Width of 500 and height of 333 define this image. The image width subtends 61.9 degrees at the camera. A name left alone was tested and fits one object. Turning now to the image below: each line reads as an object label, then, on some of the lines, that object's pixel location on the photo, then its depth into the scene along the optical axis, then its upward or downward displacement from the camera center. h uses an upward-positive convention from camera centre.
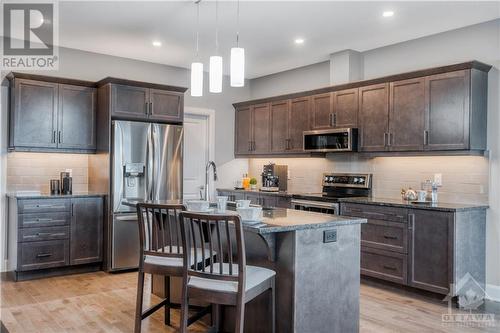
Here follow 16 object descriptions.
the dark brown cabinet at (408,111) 4.05 +0.65
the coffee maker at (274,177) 6.43 -0.15
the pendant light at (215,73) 3.23 +0.73
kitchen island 2.57 -0.66
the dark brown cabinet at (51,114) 4.75 +0.61
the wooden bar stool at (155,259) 2.79 -0.65
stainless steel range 4.96 -0.32
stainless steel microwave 5.03 +0.36
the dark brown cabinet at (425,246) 3.86 -0.77
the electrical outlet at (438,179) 4.52 -0.11
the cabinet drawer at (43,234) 4.57 -0.77
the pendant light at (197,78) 3.39 +0.72
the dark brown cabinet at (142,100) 5.00 +0.83
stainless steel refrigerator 4.95 -0.10
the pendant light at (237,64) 3.07 +0.76
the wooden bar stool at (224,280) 2.29 -0.66
